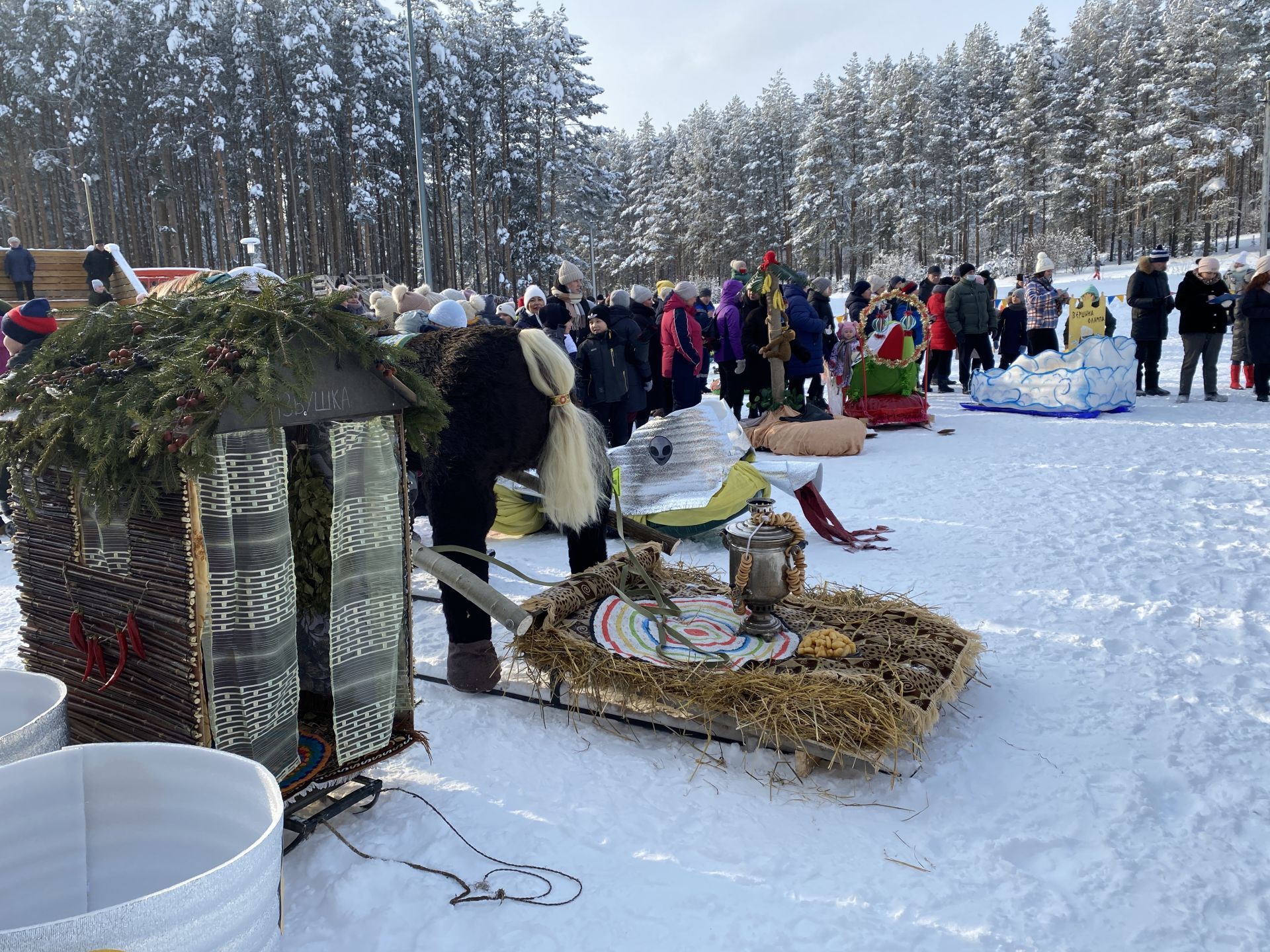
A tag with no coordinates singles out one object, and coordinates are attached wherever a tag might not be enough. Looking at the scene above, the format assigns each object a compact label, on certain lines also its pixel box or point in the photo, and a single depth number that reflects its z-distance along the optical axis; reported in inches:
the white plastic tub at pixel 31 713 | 77.0
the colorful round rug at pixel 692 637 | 131.4
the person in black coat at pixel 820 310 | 444.8
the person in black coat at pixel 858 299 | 470.6
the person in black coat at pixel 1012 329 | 521.3
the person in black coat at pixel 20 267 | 603.5
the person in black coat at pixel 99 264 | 608.7
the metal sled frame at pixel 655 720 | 111.0
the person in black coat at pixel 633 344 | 327.3
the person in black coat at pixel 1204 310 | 398.6
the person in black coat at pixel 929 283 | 499.8
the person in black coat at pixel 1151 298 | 426.9
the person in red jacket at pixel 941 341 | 497.7
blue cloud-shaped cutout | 403.2
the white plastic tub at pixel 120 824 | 68.2
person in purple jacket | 380.8
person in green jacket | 467.2
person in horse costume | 138.3
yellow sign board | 482.6
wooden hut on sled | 86.1
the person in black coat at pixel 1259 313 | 400.5
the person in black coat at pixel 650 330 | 384.5
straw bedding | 108.4
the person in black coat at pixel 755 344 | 374.0
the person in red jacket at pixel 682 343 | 372.5
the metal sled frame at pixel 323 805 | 96.6
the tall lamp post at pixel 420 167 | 605.3
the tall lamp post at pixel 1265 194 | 940.0
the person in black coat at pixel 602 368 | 317.4
